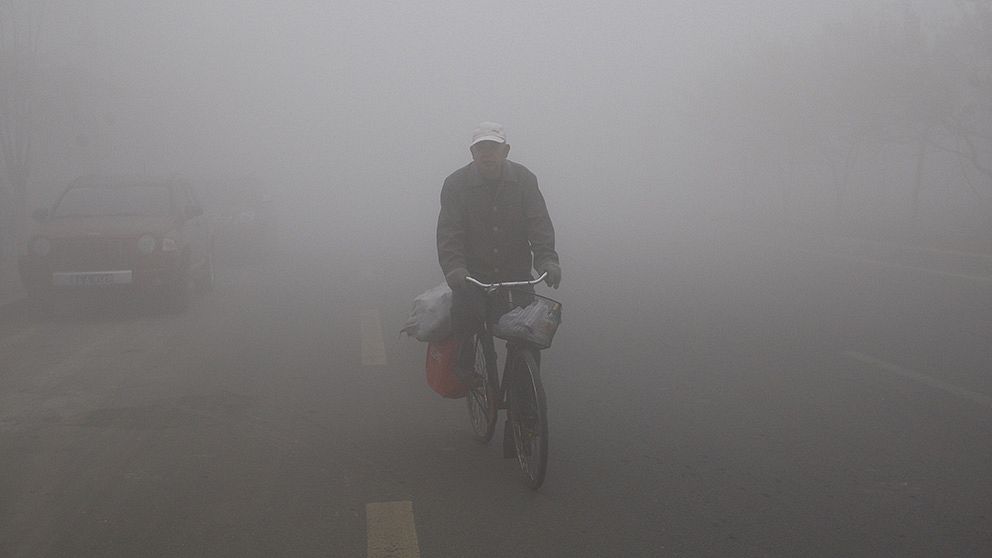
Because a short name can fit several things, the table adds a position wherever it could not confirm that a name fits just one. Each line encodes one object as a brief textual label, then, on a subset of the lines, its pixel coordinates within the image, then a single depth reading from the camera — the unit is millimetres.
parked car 10430
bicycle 4562
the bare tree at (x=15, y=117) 17000
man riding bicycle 5043
